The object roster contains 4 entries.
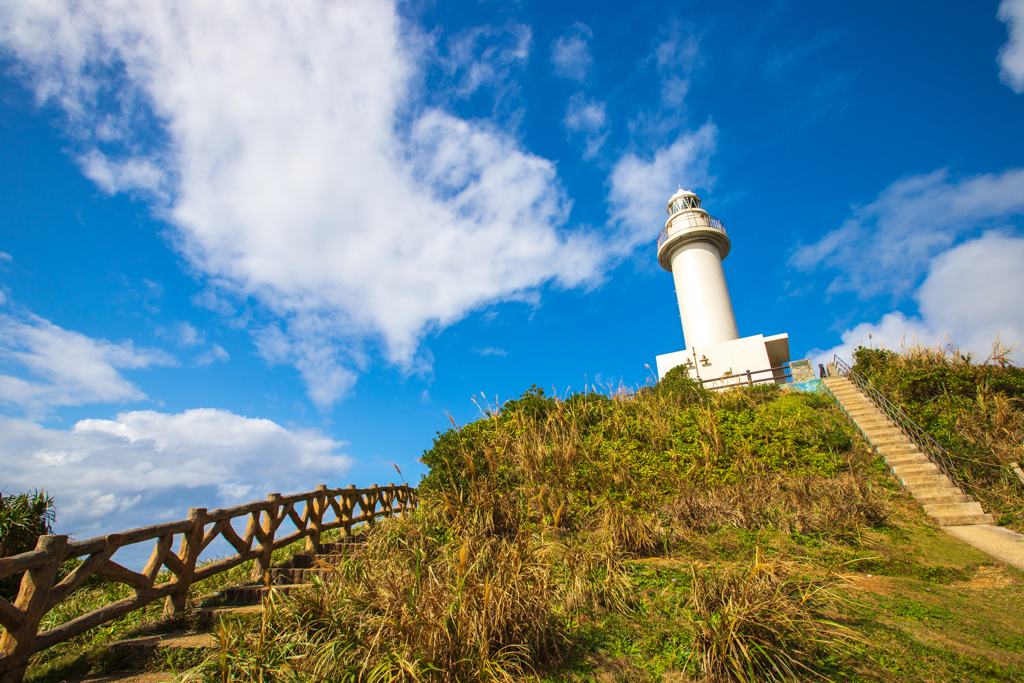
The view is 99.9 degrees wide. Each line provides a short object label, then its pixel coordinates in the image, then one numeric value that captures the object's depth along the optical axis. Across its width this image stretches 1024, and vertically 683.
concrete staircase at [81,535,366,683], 4.16
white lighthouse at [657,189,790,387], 20.41
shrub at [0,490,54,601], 6.96
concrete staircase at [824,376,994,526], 7.62
